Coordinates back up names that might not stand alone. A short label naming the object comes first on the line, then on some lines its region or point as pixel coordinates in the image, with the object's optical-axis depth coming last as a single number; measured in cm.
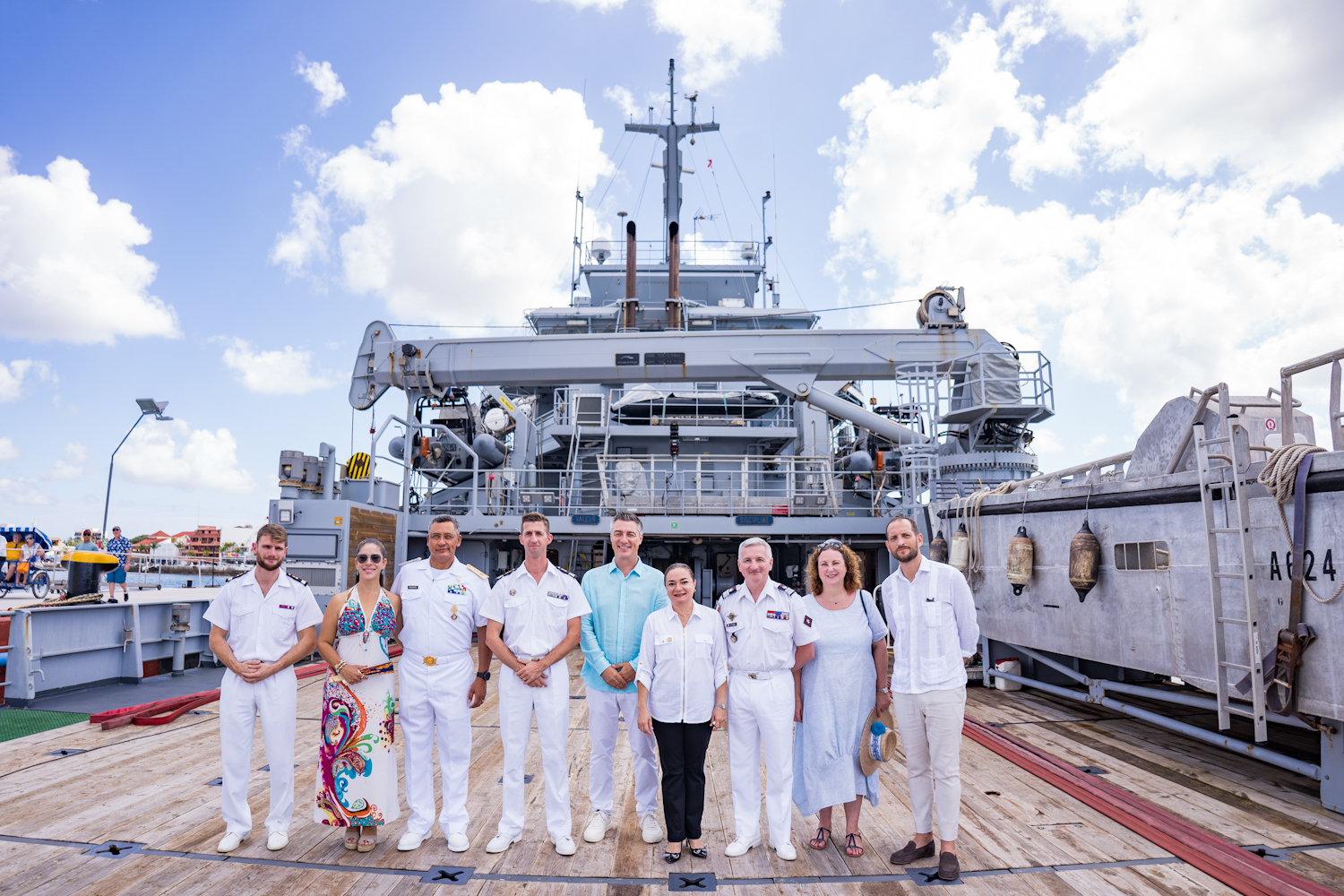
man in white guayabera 362
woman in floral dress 388
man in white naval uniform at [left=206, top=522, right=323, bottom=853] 389
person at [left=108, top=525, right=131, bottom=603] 1650
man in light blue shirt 400
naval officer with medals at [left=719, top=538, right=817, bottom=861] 374
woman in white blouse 374
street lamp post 2016
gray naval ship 489
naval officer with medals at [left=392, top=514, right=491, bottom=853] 388
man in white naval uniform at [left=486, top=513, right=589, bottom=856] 386
